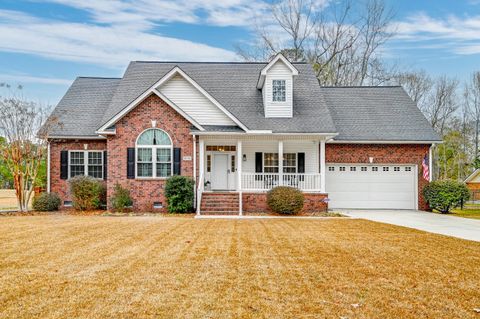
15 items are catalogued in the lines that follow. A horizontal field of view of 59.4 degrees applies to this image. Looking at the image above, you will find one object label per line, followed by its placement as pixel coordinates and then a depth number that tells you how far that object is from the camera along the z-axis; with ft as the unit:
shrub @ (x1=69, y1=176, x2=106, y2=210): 59.98
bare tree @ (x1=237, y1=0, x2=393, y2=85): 111.65
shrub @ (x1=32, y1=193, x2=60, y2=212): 62.35
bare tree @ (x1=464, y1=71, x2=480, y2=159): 135.13
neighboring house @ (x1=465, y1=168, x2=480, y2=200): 126.31
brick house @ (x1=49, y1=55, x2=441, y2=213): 60.64
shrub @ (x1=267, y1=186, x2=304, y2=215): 56.75
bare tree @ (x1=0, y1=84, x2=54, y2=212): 61.16
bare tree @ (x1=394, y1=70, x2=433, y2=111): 127.59
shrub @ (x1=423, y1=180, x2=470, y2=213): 63.98
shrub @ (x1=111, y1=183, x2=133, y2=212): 58.54
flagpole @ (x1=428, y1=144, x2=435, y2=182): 68.44
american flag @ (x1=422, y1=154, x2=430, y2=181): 67.67
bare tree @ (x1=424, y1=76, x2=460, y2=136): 133.08
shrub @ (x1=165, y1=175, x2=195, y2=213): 57.82
